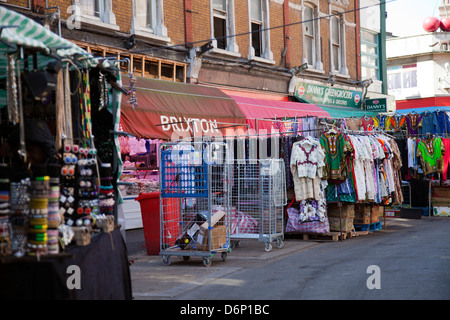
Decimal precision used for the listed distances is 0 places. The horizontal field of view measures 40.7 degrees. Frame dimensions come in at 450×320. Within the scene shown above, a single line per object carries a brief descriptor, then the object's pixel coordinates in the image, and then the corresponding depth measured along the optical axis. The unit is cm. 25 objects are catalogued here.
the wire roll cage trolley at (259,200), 1204
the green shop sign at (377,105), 2731
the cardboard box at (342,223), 1388
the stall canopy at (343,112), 2416
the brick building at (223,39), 1547
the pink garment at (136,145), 1565
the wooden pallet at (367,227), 1495
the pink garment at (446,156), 1853
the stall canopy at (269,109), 1883
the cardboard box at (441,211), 1950
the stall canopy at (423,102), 4347
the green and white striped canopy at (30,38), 555
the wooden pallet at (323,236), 1359
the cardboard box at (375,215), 1516
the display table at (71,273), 532
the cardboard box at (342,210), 1391
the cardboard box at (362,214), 1477
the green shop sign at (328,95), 2352
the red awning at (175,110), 1437
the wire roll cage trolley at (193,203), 1030
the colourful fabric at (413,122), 2038
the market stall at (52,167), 550
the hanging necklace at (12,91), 574
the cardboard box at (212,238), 1040
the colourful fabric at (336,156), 1338
